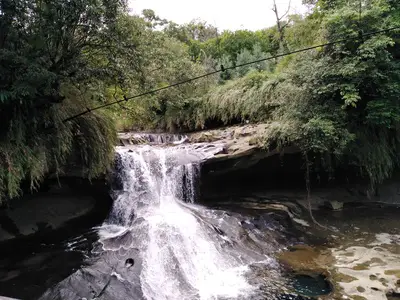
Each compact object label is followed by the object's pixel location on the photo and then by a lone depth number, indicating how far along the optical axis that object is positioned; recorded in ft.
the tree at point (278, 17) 58.80
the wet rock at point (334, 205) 28.12
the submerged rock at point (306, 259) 17.94
